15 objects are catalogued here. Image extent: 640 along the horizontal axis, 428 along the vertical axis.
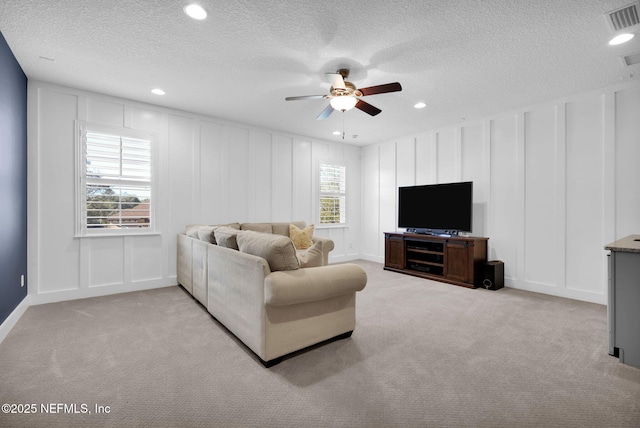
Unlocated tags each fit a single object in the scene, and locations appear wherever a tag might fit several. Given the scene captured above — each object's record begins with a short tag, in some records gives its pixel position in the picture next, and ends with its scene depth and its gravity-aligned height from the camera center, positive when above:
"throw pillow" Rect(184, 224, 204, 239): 3.93 -0.25
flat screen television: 4.80 +0.09
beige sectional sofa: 2.12 -0.64
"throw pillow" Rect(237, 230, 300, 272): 2.20 -0.30
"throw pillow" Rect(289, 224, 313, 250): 5.02 -0.42
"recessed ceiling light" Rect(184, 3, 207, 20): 2.24 +1.61
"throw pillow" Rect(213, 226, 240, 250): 2.86 -0.25
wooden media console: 4.49 -0.76
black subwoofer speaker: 4.34 -0.96
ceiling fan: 2.95 +1.29
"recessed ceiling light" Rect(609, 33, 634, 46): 2.58 +1.59
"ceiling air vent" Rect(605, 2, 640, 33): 2.25 +1.58
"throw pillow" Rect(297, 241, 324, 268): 2.45 -0.38
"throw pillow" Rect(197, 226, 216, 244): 3.35 -0.25
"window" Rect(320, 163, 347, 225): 6.52 +0.44
